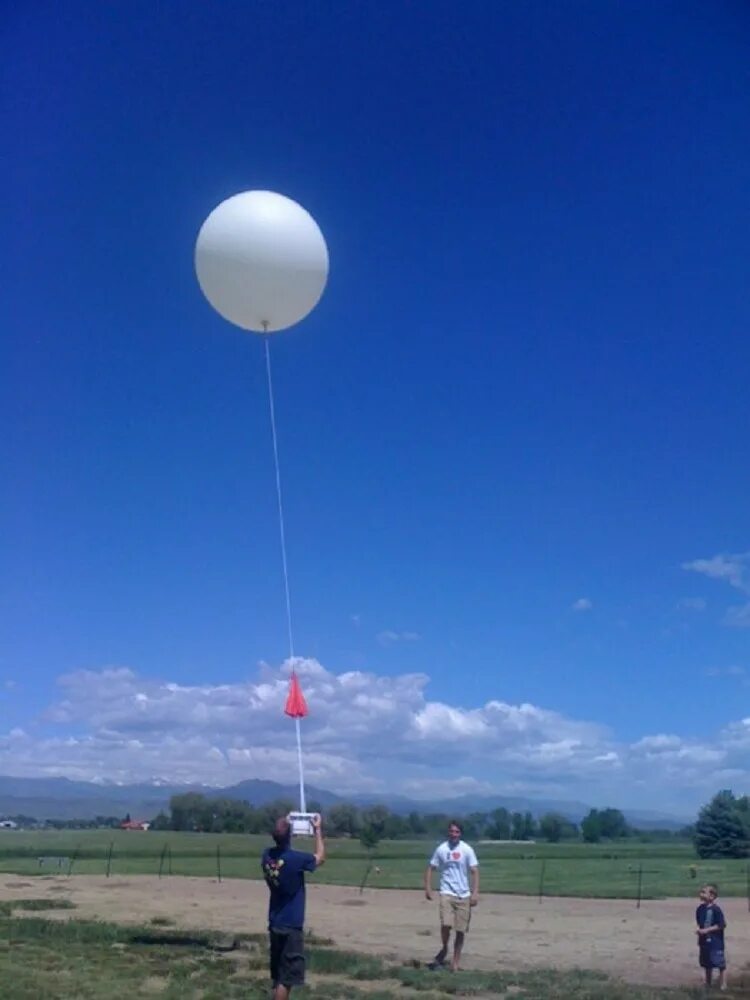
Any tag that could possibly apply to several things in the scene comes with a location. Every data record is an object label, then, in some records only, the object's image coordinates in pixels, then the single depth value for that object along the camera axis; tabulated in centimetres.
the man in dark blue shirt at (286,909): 847
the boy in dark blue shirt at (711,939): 1152
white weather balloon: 1076
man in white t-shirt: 1214
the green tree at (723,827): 4972
